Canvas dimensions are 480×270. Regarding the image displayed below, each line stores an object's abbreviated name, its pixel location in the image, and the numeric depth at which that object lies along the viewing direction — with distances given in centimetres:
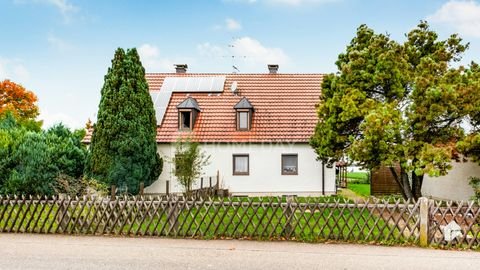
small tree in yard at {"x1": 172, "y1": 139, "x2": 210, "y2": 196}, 1900
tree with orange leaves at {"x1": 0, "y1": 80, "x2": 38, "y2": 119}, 4841
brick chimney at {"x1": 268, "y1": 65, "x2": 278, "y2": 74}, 2856
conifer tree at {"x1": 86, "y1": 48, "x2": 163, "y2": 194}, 1841
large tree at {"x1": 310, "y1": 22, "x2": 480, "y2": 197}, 1417
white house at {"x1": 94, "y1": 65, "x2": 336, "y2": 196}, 2270
